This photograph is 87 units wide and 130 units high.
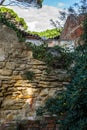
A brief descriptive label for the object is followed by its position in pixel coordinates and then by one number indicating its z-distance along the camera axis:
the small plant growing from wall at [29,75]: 6.07
